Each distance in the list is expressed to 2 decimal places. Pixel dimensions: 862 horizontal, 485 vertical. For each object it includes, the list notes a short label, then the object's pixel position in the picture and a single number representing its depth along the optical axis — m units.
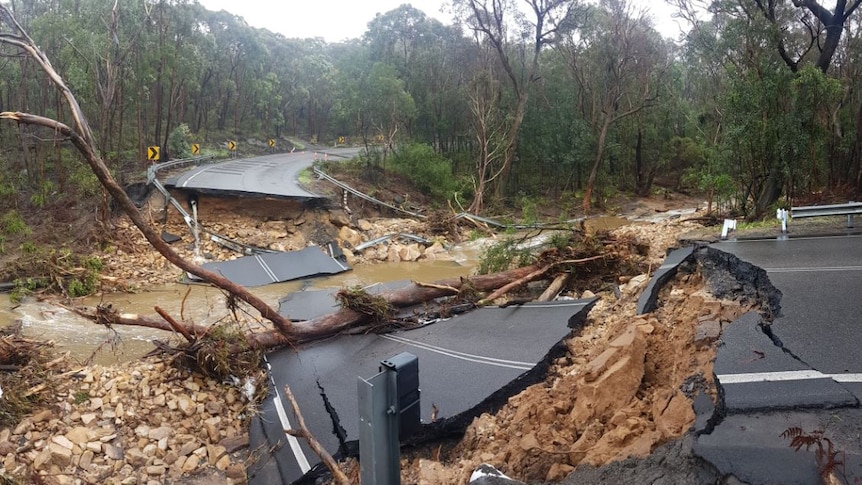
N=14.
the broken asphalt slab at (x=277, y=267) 14.48
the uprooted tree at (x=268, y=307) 5.36
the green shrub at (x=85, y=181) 19.22
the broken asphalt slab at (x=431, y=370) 5.45
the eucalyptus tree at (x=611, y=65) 27.48
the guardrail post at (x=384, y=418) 2.78
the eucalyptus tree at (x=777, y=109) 12.39
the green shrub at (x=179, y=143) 29.43
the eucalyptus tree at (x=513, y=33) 26.06
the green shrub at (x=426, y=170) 27.34
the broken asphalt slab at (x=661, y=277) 7.04
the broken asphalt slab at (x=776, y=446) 2.73
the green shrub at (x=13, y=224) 17.02
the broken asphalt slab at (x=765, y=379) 3.51
